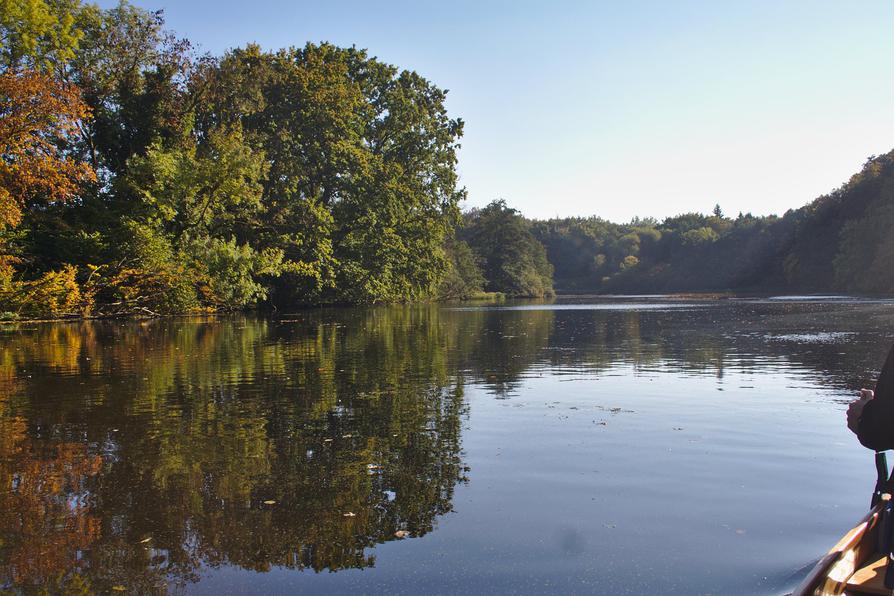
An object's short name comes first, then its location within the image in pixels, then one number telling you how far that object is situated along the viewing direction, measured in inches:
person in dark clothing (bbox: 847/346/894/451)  126.0
